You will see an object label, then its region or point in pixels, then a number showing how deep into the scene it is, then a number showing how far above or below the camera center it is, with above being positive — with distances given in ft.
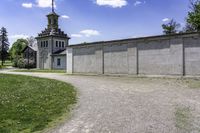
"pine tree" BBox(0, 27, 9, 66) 190.33 +27.08
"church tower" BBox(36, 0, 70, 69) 106.71 +15.01
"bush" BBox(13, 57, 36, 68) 120.97 +2.29
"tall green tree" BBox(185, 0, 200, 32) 96.67 +30.14
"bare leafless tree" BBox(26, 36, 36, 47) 225.62 +37.74
